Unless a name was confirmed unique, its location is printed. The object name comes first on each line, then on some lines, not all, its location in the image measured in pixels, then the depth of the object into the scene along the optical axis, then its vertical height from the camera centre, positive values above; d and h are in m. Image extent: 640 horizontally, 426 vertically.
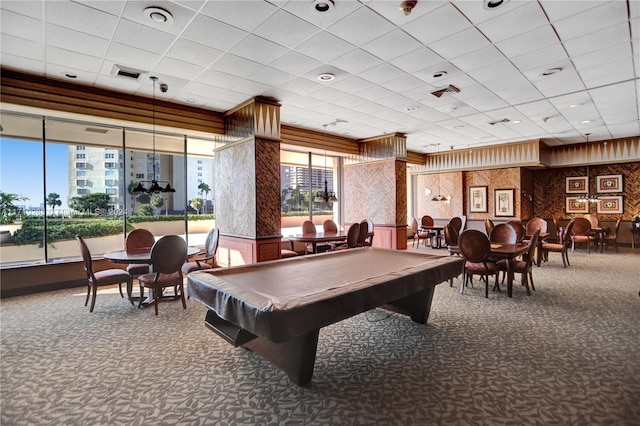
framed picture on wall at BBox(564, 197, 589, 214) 10.63 +0.10
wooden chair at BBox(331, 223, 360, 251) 6.40 -0.53
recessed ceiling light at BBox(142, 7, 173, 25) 3.11 +1.98
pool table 2.07 -0.66
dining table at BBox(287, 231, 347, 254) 6.53 -0.59
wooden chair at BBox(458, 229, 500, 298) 4.91 -0.71
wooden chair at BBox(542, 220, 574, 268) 7.18 -0.84
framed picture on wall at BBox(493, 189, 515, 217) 10.35 +0.23
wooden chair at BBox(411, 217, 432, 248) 9.99 -0.78
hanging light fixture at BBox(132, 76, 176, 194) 5.00 +0.37
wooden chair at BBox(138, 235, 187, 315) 4.14 -0.73
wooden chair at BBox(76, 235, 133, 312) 4.31 -0.93
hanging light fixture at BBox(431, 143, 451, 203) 11.26 +0.41
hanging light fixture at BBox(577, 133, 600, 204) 10.13 +0.44
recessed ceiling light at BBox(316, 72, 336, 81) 4.73 +2.04
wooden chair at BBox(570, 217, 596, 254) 9.09 -0.58
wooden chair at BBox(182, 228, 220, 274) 5.03 -0.72
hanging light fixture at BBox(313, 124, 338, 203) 7.61 +0.34
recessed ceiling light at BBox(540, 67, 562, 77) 4.58 +2.04
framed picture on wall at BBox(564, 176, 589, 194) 10.64 +0.84
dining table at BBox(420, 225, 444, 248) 10.34 -0.67
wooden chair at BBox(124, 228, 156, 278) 5.06 -0.56
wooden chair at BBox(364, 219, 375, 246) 7.47 -0.54
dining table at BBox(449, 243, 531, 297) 4.89 -0.71
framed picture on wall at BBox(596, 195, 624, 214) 10.08 +0.13
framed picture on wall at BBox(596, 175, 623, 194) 10.09 +0.83
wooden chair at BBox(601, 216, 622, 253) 9.29 -0.84
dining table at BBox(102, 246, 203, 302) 4.18 -0.64
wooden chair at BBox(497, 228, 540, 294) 5.02 -0.89
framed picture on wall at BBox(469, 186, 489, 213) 11.02 +0.37
